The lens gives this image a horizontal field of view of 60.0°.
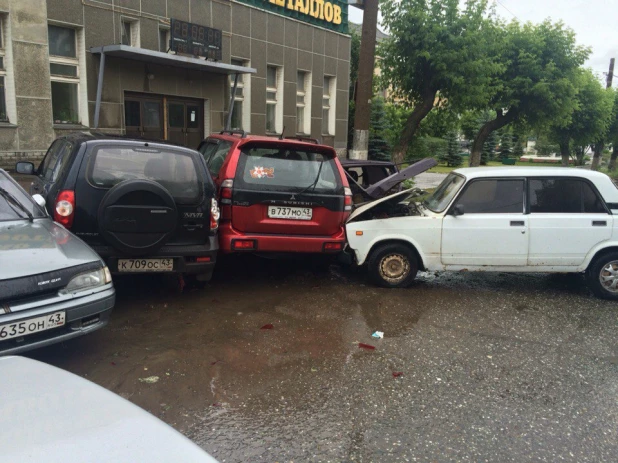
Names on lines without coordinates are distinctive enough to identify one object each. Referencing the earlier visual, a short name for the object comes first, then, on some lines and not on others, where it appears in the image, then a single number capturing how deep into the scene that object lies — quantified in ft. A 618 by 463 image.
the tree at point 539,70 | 69.26
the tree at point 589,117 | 104.83
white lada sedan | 21.38
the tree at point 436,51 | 48.39
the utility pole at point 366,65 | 36.96
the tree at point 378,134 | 90.43
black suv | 17.15
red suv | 20.29
